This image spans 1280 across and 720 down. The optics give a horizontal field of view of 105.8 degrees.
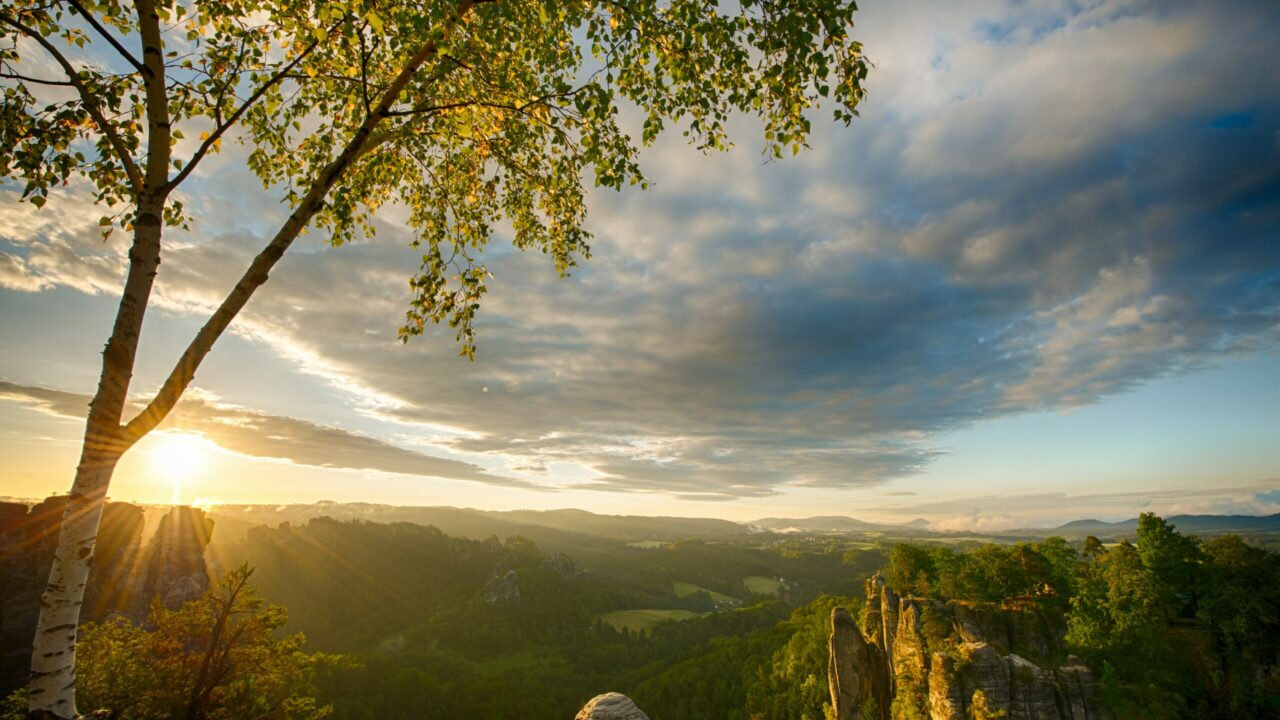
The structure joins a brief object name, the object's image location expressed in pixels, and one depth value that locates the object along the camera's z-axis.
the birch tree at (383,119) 6.08
